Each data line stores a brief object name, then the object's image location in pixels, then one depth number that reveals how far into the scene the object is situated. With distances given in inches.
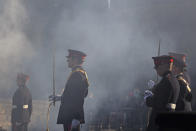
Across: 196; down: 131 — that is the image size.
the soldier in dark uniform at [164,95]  338.3
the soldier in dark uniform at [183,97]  355.1
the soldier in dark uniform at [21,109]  598.2
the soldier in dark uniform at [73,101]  404.8
